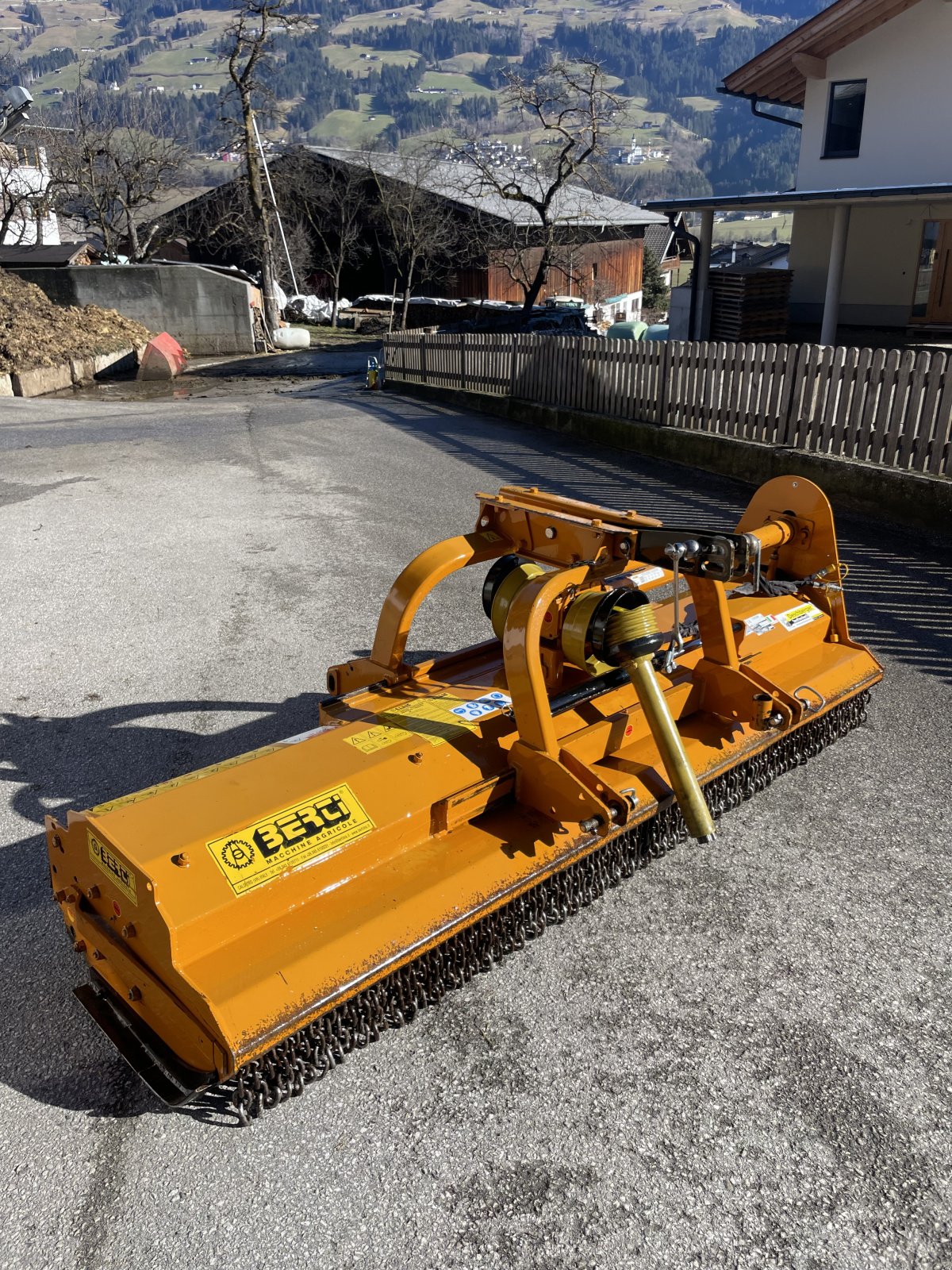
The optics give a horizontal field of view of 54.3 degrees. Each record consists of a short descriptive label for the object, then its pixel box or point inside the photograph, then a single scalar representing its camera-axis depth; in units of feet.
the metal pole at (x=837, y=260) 52.85
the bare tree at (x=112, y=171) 111.34
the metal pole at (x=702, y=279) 61.26
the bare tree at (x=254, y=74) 93.56
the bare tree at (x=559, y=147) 77.87
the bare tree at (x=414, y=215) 110.52
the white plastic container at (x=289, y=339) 93.09
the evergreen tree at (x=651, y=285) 153.17
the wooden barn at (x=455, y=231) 108.47
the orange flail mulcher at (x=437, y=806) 8.42
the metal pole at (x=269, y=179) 99.40
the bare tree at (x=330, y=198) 118.21
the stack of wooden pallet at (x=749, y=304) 59.88
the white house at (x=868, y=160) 54.90
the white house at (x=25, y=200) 104.53
